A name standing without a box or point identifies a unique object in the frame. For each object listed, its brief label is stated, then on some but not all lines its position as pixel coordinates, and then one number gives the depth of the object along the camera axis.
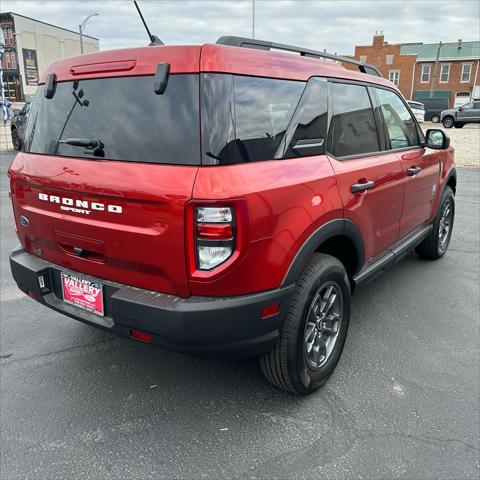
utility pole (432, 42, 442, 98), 48.27
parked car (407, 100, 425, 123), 31.10
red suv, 2.01
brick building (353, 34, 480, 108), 50.09
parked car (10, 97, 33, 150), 14.19
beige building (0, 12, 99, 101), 55.94
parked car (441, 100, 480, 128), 29.03
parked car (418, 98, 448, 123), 36.41
